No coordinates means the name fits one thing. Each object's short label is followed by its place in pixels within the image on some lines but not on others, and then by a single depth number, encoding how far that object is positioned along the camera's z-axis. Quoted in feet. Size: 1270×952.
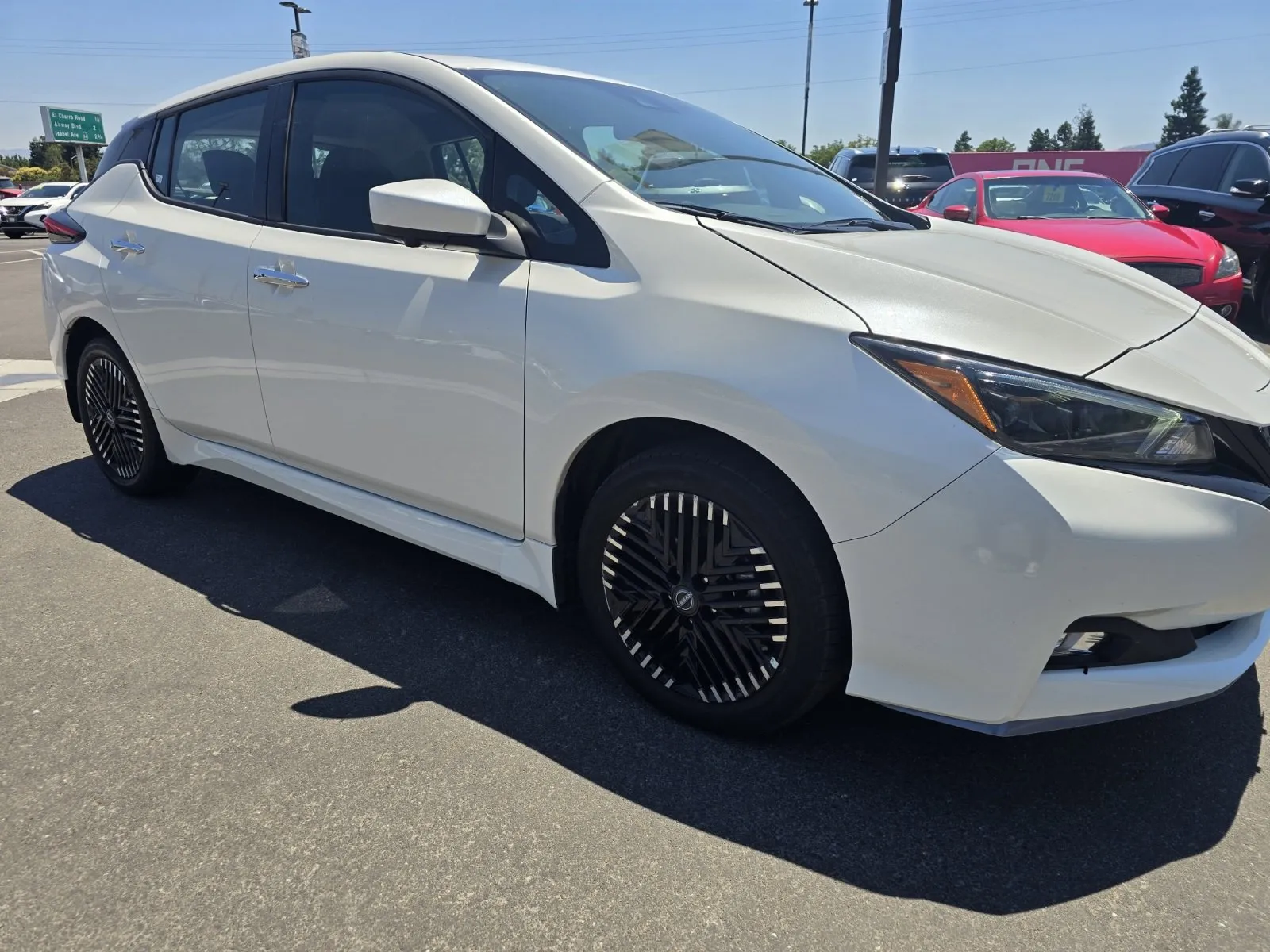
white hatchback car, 5.98
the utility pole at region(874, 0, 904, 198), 28.35
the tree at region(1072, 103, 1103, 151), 329.93
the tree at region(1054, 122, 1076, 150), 336.90
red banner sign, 91.04
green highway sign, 170.30
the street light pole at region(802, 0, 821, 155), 139.64
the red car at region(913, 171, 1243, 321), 21.21
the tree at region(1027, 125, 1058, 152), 345.92
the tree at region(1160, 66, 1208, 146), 305.32
